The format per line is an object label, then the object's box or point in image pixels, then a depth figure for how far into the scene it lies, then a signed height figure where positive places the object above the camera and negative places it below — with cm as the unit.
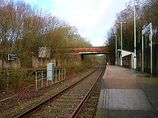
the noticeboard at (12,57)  1554 +19
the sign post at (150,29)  1308 +265
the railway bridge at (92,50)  4016 +238
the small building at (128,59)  2393 -9
